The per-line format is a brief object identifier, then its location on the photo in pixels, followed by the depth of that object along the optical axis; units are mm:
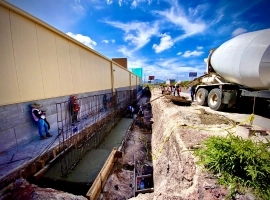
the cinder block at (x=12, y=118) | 4426
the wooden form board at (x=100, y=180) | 3569
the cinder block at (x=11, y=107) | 4365
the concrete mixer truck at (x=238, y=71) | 5383
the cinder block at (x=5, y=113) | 4221
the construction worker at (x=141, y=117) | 11664
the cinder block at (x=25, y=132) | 4776
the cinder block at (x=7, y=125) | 4250
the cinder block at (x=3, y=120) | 4199
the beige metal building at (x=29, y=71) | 4285
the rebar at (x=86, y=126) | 5270
